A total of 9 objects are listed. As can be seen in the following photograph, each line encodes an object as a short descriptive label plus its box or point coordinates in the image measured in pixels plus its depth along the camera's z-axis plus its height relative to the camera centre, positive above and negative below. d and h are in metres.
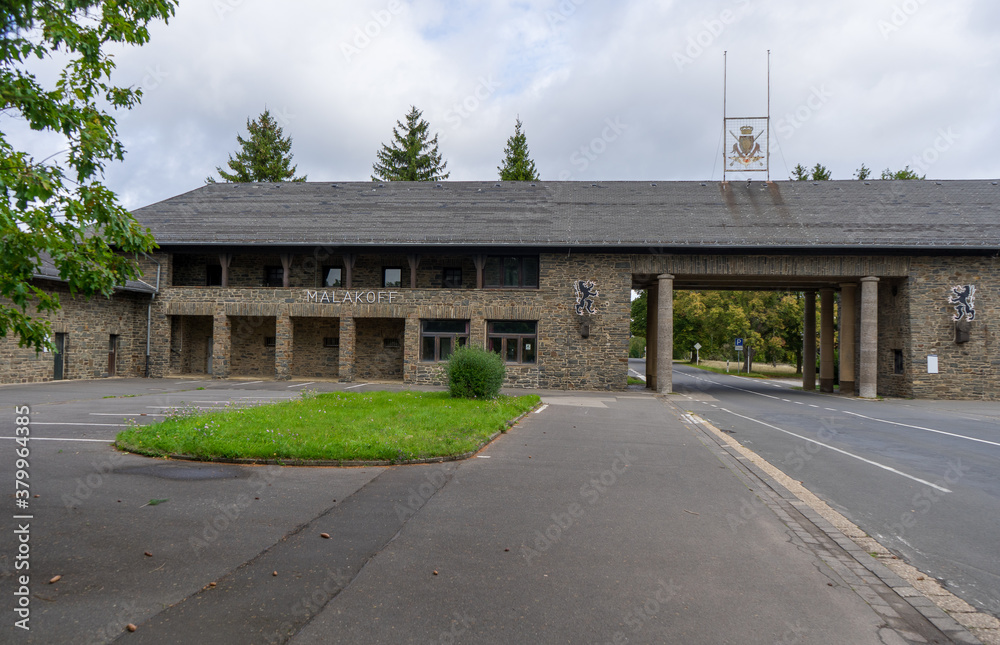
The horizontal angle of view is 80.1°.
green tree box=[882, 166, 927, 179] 48.07 +13.50
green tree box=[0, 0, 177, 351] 4.19 +1.03
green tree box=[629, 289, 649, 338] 64.25 +1.94
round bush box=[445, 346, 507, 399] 16.34 -1.23
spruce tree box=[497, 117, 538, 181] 55.72 +16.22
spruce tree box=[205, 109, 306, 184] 53.00 +15.33
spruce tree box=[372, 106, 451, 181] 54.47 +15.82
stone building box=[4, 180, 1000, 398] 25.42 +2.62
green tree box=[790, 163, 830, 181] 54.05 +15.22
